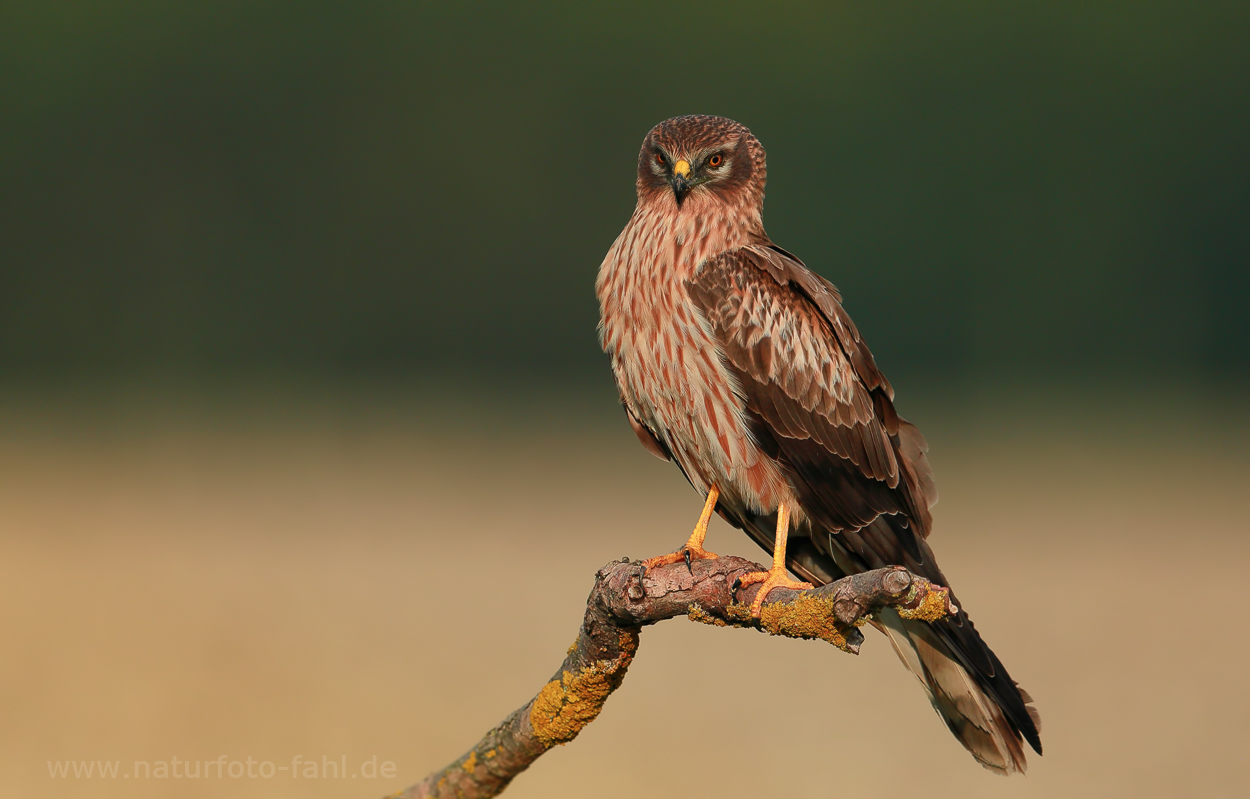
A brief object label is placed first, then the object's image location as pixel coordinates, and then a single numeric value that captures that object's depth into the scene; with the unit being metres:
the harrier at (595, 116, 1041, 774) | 11.35
